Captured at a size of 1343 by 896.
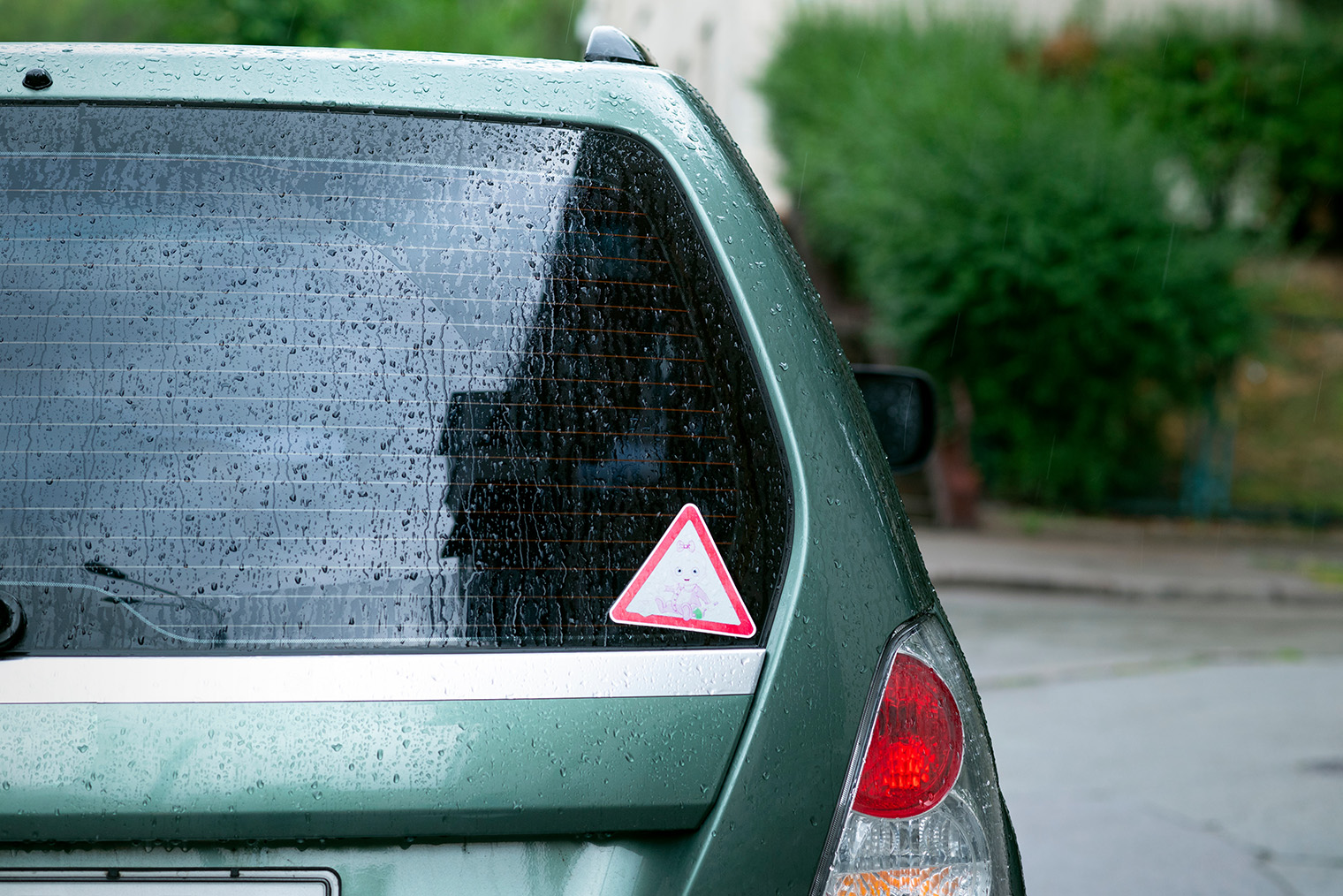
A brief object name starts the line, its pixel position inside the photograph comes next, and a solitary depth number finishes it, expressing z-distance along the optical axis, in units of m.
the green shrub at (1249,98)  16.73
